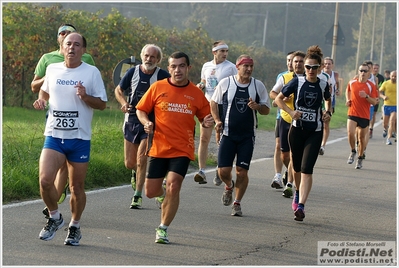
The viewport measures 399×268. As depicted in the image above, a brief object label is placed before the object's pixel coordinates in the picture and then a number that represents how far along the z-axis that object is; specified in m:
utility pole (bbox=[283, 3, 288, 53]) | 94.00
